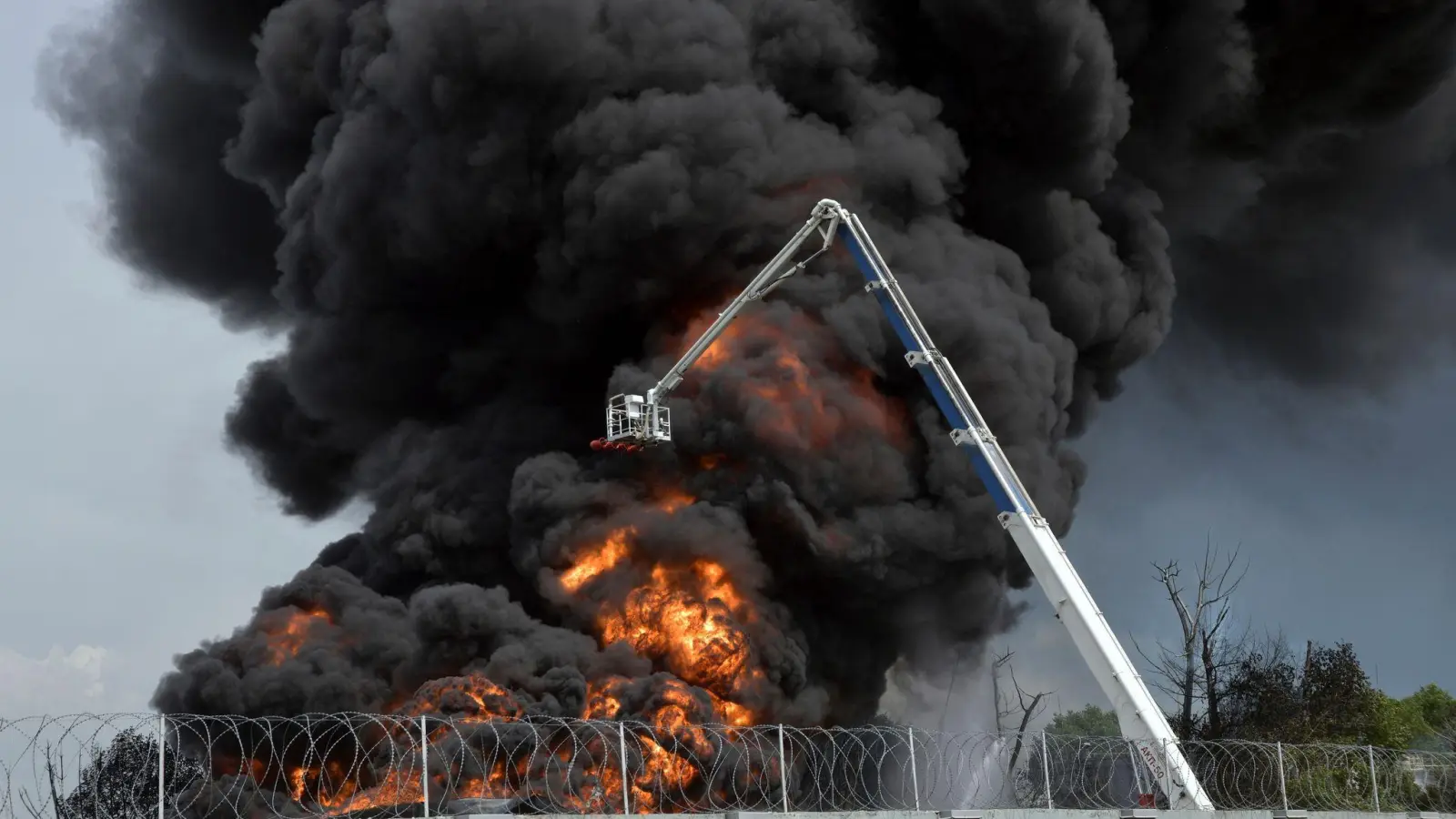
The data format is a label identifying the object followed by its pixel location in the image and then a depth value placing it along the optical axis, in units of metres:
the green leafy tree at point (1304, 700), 51.19
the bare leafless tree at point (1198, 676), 53.16
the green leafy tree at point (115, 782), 18.92
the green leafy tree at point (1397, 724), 57.75
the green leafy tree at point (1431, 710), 74.06
